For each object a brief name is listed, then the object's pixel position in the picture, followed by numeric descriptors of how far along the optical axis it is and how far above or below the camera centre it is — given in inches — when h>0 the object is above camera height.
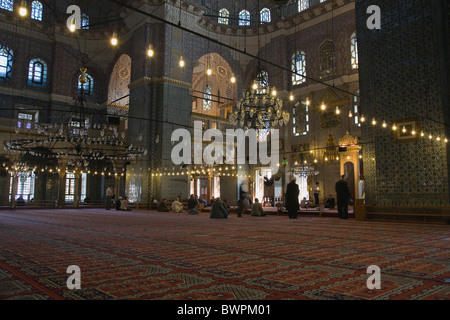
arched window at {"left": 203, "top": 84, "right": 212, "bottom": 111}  662.5 +168.4
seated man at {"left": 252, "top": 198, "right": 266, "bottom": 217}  346.9 -16.4
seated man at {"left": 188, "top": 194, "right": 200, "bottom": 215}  394.0 -14.8
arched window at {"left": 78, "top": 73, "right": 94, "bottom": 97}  614.2 +180.7
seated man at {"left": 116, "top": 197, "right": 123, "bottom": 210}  475.5 -15.4
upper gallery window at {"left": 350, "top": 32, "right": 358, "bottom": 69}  482.6 +193.2
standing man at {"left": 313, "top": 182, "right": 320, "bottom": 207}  482.2 -3.5
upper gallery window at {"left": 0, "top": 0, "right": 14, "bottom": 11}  533.3 +278.3
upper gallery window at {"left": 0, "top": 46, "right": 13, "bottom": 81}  538.0 +193.1
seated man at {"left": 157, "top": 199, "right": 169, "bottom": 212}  444.5 -17.8
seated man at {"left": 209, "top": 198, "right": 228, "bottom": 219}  310.8 -15.6
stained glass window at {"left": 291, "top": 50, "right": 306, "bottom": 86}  542.8 +195.5
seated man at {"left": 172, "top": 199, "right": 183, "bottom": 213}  435.2 -16.3
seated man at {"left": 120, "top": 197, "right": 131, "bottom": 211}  470.0 -16.5
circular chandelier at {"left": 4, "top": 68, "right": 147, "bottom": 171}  402.6 +59.1
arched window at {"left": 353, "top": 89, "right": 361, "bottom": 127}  469.5 +108.5
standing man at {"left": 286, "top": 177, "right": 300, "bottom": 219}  313.9 -5.5
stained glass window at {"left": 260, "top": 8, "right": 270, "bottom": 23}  607.2 +300.5
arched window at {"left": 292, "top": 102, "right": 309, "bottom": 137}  526.6 +109.7
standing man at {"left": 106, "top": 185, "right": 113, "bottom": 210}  494.9 -7.9
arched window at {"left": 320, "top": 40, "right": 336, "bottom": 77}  506.0 +191.5
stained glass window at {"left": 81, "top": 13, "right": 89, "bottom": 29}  622.2 +298.5
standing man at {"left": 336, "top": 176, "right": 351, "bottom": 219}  299.0 -2.9
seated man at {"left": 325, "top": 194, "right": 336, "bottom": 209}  447.8 -10.8
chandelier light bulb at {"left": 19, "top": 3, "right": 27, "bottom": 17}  188.1 +95.2
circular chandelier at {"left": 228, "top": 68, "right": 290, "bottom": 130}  358.0 +88.6
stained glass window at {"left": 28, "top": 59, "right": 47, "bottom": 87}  561.9 +187.5
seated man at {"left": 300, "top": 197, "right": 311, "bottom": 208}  455.5 -12.5
